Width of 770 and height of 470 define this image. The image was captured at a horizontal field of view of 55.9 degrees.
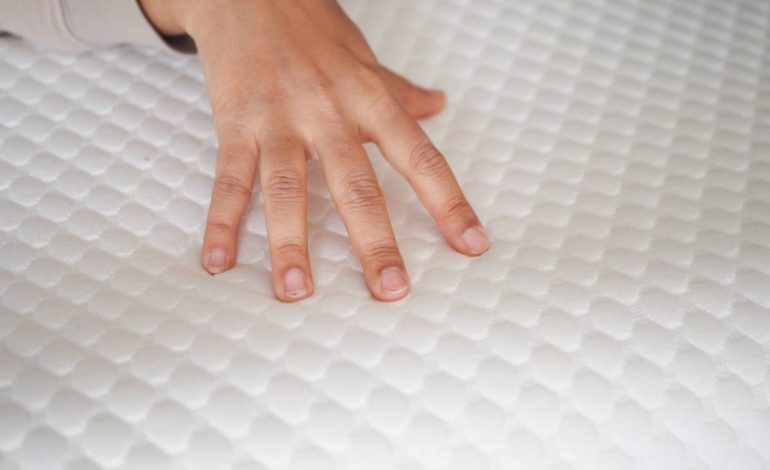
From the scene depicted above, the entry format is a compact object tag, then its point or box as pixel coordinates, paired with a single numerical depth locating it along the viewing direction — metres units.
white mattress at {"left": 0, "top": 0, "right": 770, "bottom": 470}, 0.40
